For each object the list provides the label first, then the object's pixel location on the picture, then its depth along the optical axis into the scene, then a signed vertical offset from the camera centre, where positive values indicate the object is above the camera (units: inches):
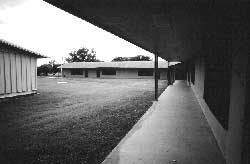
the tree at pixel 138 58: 3304.6 +295.9
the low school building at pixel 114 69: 1627.7 +56.0
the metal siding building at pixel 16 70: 479.8 +15.4
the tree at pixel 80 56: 3572.8 +352.4
